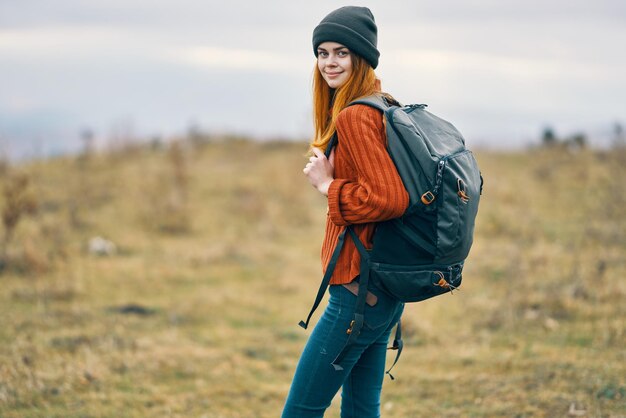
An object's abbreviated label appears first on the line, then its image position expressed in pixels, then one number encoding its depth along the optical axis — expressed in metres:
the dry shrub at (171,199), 10.57
